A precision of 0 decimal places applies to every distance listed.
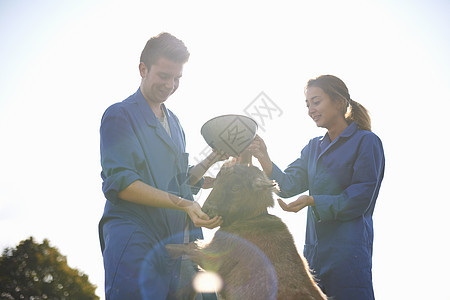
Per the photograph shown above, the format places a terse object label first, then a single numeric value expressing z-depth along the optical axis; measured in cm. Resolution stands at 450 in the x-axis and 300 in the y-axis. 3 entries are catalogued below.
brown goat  382
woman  433
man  333
